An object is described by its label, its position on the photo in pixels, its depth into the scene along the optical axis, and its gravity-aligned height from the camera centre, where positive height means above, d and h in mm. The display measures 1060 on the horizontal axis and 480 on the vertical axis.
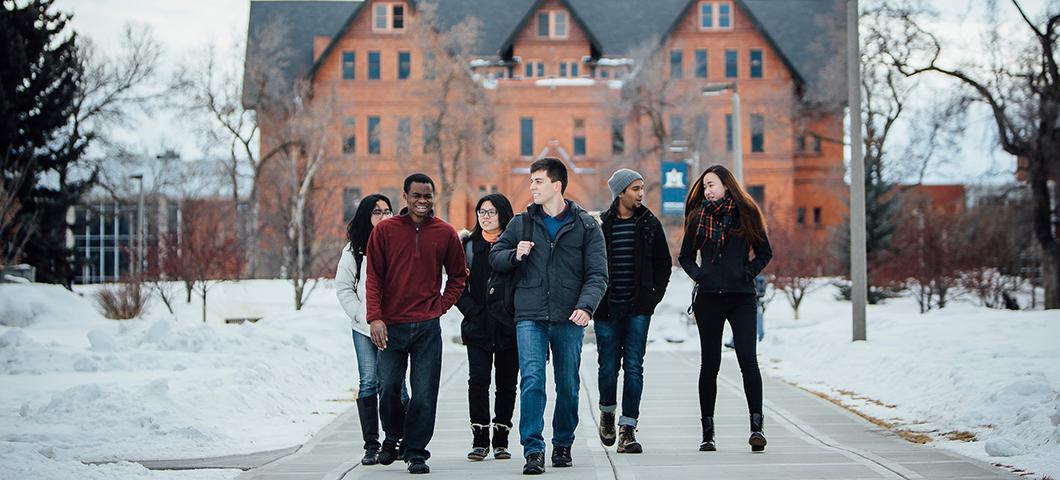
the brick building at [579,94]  65438 +8840
